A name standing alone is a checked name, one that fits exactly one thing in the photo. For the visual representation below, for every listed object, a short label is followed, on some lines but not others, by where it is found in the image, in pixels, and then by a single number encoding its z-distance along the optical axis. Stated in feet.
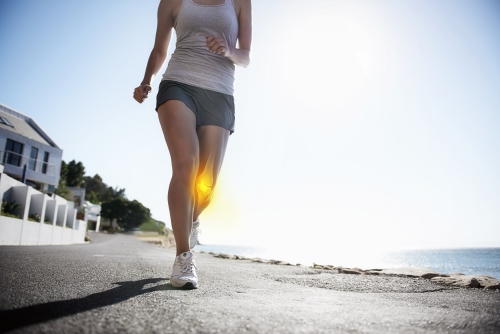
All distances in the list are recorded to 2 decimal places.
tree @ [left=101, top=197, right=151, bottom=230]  254.88
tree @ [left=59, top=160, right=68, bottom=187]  236.06
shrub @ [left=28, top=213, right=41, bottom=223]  49.96
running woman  7.46
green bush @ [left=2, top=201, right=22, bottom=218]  40.51
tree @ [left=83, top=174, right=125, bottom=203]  306.76
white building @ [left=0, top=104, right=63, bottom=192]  81.66
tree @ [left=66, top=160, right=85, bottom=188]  258.98
